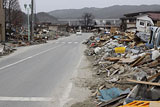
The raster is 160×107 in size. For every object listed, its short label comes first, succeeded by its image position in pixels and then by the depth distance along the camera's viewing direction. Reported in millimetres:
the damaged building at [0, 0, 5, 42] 32894
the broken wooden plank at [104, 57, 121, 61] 12625
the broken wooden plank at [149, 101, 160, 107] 4664
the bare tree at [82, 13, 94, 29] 138875
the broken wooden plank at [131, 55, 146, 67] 10478
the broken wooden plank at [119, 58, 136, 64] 11141
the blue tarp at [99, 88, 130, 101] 6992
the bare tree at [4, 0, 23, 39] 43347
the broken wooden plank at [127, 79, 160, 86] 5954
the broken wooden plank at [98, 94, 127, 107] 6391
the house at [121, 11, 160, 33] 40025
